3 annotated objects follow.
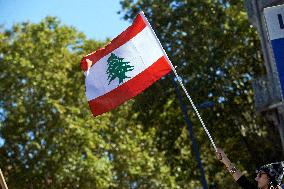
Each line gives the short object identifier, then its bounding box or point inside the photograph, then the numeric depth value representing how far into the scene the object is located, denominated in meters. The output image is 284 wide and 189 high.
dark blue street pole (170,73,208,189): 20.75
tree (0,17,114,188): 29.55
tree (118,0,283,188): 27.66
